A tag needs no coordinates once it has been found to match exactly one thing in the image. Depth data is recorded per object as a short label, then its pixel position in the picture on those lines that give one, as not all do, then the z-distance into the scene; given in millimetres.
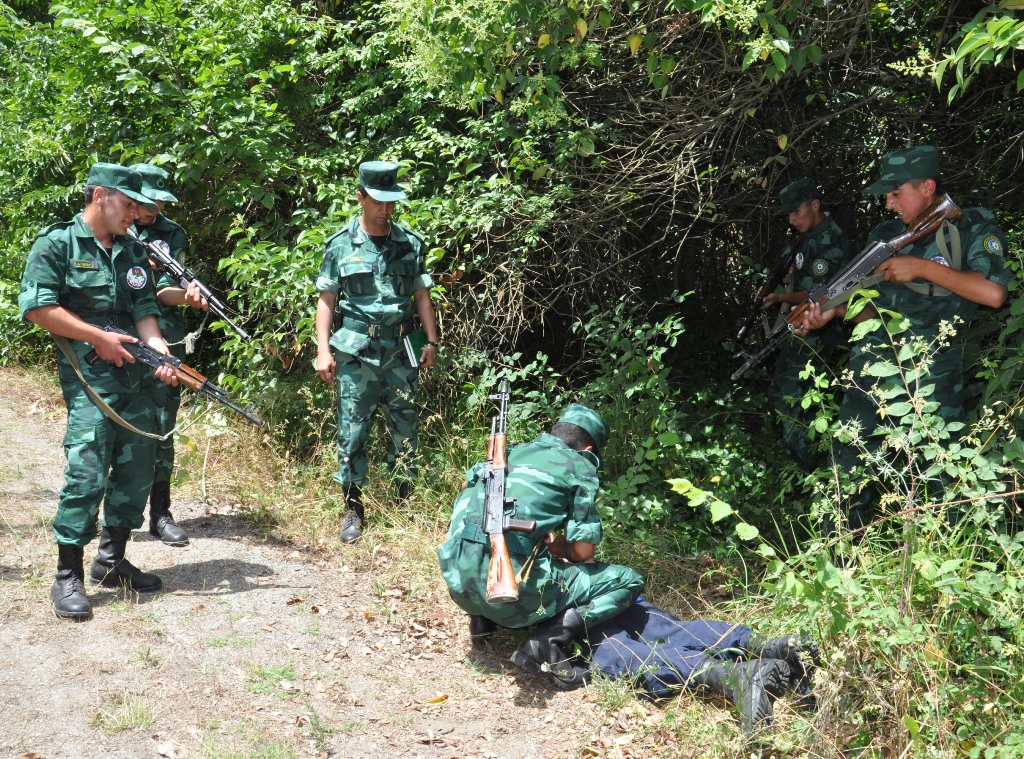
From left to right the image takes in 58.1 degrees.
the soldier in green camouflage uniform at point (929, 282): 4344
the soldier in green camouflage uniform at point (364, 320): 5543
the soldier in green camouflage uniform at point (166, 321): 5555
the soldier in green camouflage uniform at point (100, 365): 4418
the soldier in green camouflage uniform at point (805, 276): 5895
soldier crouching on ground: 4043
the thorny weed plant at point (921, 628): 3104
